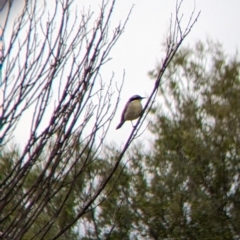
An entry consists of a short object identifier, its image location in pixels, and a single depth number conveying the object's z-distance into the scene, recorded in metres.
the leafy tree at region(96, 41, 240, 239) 30.91
